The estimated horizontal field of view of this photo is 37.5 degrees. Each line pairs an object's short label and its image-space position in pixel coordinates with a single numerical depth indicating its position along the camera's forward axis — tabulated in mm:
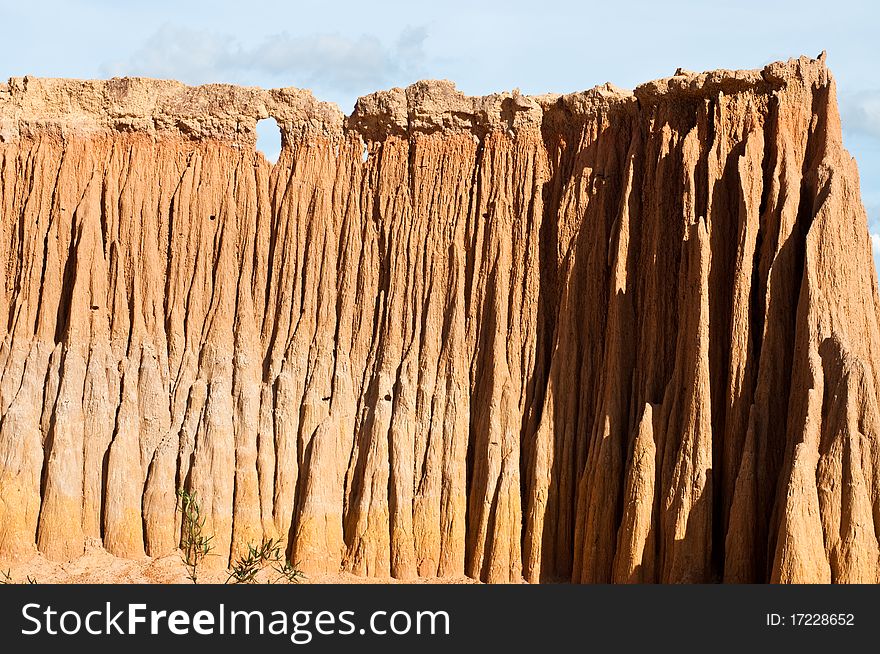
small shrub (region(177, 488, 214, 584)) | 28766
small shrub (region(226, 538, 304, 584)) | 28109
